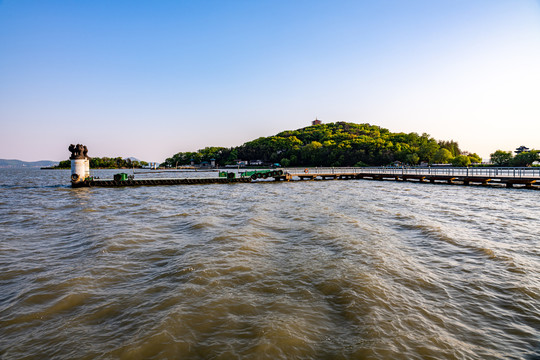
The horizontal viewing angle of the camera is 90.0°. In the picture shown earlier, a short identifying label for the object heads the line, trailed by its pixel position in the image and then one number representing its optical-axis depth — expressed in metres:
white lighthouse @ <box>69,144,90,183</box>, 37.51
